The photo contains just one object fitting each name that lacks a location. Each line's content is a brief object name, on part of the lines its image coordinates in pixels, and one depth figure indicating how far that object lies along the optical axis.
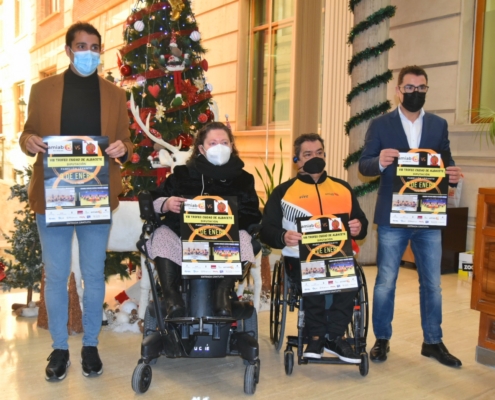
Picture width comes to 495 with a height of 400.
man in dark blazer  3.07
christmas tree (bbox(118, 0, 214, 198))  4.36
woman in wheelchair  2.80
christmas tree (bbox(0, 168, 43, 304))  3.98
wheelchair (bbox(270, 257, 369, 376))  2.80
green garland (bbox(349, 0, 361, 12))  5.76
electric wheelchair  2.63
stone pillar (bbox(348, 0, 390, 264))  5.71
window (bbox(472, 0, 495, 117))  5.84
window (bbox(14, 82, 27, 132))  5.50
